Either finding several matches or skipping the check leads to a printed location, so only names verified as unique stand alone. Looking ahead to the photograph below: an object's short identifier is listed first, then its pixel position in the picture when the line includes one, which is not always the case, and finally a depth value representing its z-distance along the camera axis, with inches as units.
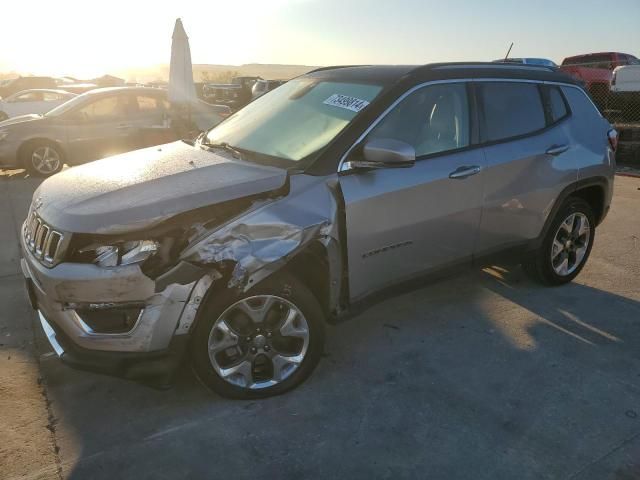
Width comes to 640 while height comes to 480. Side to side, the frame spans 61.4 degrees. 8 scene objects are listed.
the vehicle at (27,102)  642.2
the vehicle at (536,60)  643.9
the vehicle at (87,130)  366.9
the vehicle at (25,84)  840.9
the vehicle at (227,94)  788.0
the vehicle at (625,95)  461.4
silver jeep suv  103.0
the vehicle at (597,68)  618.9
